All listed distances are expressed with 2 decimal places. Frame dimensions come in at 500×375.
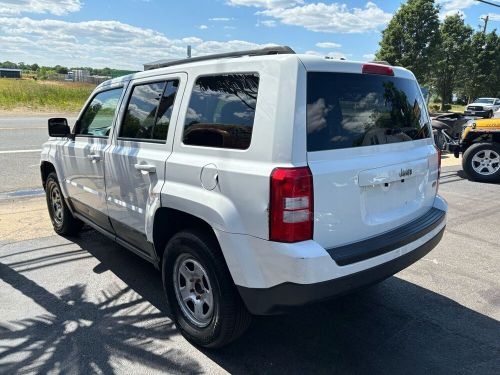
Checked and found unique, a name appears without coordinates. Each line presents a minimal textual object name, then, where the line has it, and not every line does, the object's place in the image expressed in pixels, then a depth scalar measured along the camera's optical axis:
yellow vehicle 9.22
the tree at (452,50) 43.59
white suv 2.41
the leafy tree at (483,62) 46.58
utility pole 50.59
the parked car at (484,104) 31.20
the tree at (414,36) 35.03
